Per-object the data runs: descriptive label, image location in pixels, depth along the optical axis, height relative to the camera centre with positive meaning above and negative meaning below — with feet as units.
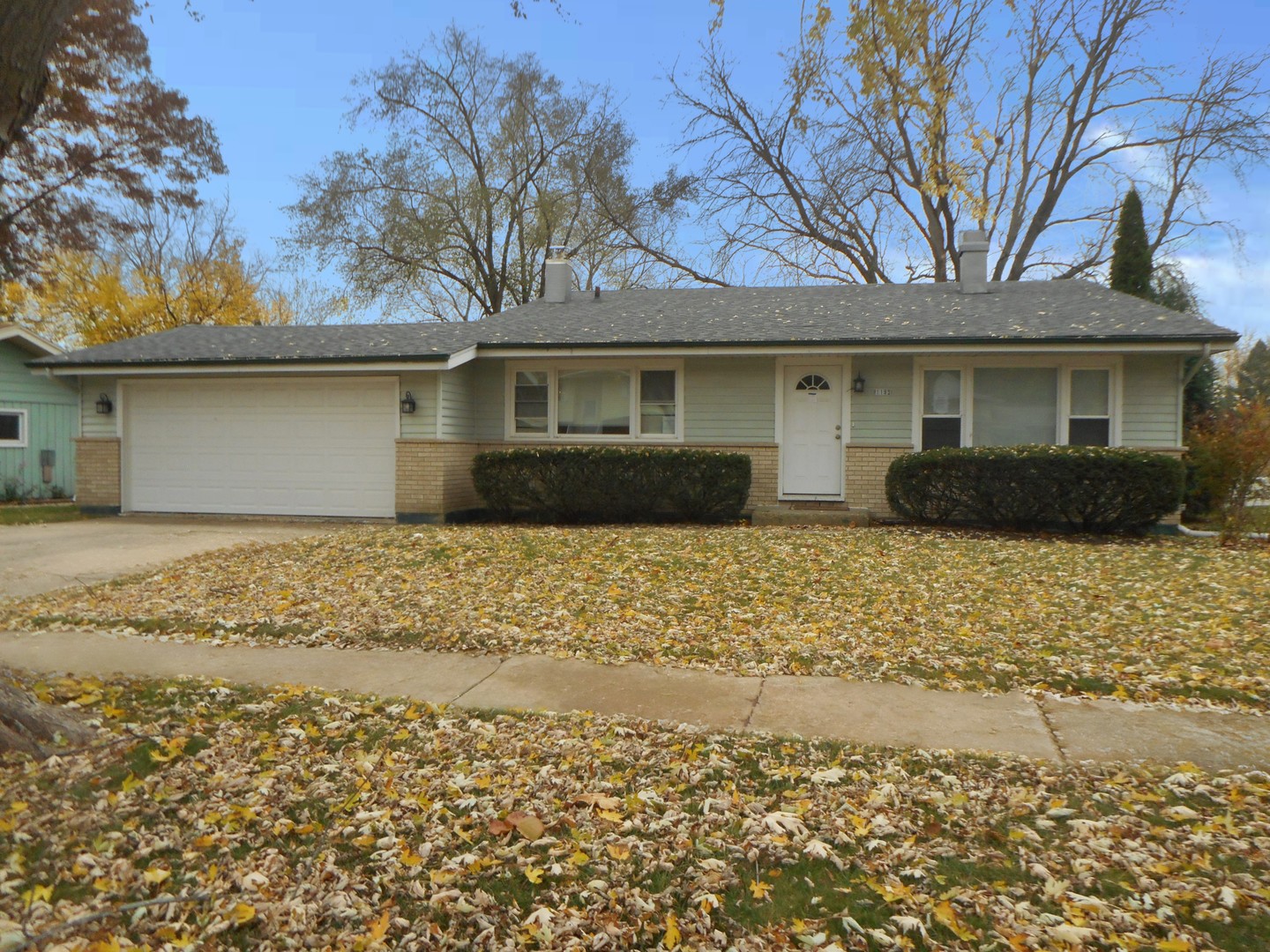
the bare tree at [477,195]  91.86 +27.50
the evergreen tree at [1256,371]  103.40 +13.39
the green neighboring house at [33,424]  62.34 +2.44
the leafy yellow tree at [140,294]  92.84 +17.58
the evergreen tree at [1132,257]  61.67 +14.66
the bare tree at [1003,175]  58.08 +24.11
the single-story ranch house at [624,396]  42.91 +3.57
